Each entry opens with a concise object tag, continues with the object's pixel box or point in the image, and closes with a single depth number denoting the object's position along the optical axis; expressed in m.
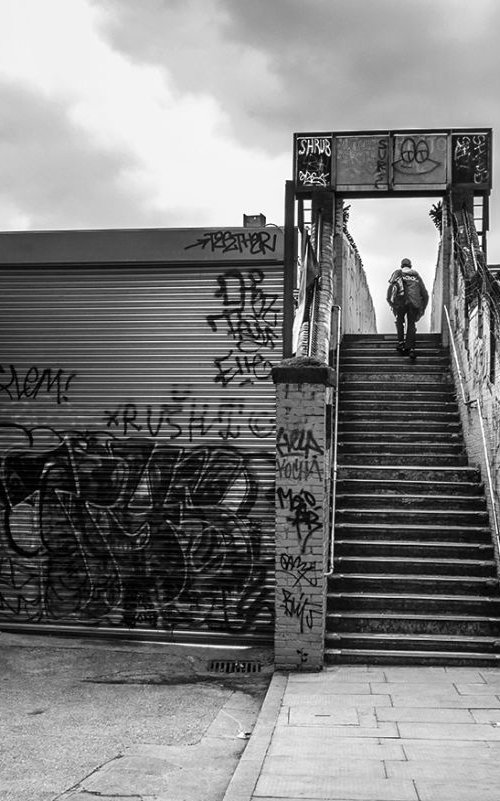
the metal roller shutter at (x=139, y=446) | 9.92
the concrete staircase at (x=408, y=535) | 8.83
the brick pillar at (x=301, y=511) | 8.64
